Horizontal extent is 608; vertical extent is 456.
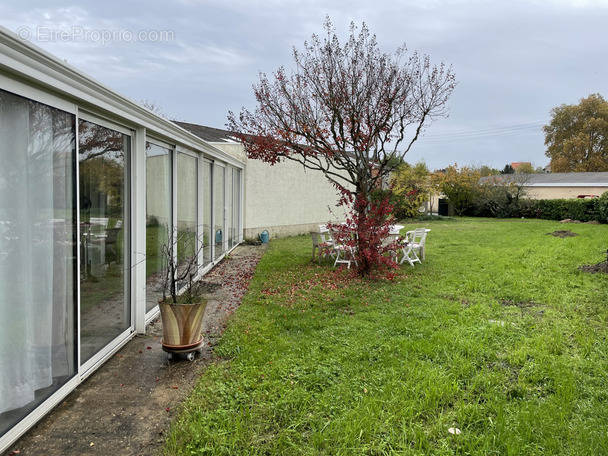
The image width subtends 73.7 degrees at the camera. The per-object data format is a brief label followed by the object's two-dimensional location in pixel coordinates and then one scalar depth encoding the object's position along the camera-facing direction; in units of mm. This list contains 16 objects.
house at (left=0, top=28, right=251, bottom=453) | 2451
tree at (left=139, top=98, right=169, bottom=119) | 30464
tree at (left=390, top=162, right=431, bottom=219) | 22461
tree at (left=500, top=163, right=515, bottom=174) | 51406
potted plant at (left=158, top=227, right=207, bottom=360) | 3834
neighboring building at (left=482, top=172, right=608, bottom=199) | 30659
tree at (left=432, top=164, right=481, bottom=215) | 27969
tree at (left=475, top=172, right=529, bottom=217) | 27375
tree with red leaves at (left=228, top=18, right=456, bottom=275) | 8172
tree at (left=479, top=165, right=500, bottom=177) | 40812
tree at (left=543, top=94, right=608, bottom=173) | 40156
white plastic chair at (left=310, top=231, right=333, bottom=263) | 9648
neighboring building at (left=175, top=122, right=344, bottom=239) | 13820
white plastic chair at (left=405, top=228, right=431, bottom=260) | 9711
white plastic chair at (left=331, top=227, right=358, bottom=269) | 8609
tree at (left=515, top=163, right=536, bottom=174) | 48250
